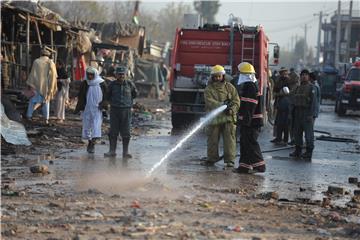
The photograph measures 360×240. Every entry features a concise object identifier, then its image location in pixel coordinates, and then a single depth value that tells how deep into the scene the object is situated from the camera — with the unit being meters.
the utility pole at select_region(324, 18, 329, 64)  97.50
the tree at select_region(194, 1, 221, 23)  121.00
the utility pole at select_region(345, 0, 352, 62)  68.00
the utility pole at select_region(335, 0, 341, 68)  63.14
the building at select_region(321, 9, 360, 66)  79.47
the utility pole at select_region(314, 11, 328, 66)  88.44
